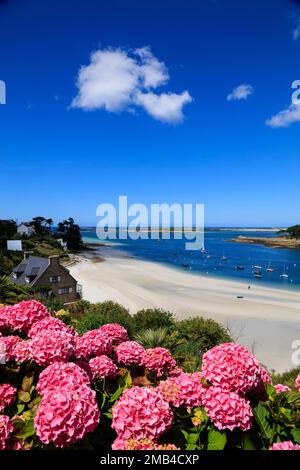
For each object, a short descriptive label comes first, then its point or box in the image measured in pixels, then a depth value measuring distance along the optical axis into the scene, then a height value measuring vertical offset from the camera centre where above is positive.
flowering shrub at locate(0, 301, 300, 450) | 1.76 -1.13
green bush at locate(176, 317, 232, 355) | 16.34 -5.66
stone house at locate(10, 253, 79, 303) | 30.59 -4.89
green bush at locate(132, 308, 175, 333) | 17.64 -5.33
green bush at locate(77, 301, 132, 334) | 13.26 -5.27
